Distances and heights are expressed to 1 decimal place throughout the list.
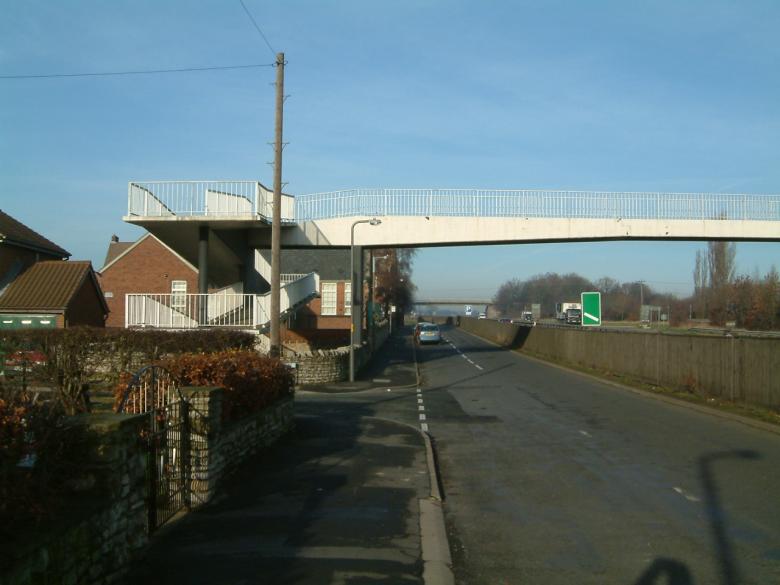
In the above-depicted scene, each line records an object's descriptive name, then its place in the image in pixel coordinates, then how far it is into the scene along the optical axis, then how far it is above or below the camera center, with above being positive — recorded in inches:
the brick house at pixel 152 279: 2058.3 +75.1
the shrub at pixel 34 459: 168.2 -39.4
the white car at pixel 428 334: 2418.8 -86.9
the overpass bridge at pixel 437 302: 6867.6 +52.9
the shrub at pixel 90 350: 642.2 -42.0
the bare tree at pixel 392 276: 3422.7 +147.9
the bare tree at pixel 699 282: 2704.2 +104.0
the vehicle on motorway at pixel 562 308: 3002.0 -4.1
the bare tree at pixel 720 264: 2554.1 +161.5
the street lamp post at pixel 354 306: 1160.8 +1.5
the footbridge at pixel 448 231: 1243.2 +130.2
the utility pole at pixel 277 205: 888.3 +122.5
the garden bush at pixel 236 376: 391.9 -39.6
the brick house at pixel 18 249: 1376.7 +109.3
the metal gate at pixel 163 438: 281.7 -54.1
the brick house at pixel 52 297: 1315.2 +15.1
